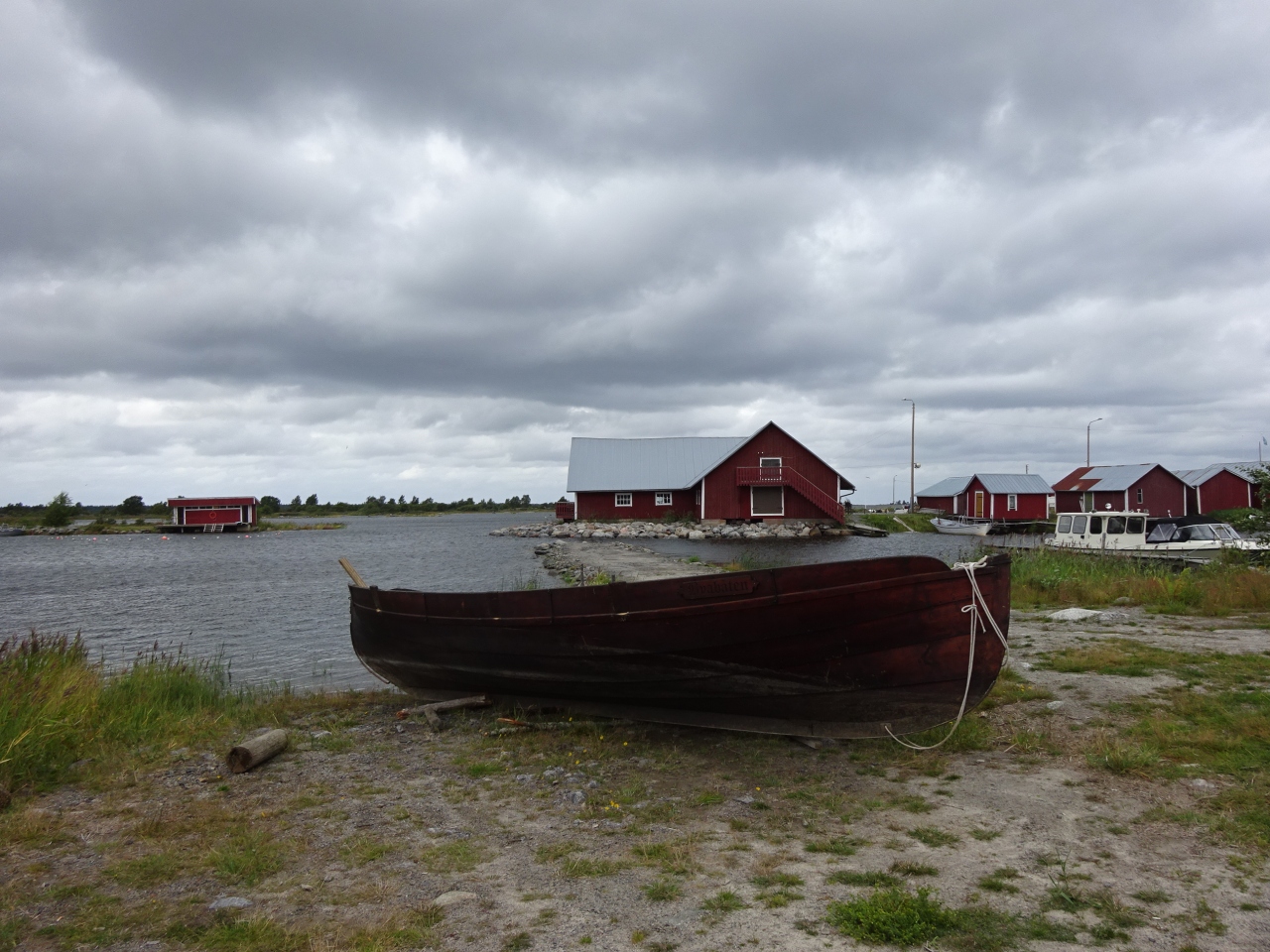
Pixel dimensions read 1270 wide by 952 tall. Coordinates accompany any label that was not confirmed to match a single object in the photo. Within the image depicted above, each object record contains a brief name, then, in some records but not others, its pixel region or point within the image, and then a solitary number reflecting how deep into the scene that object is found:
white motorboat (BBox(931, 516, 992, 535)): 50.75
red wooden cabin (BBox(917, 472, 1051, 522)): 61.81
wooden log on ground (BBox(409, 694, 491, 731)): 9.09
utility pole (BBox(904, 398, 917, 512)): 66.63
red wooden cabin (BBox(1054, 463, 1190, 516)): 53.34
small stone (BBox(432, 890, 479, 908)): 4.42
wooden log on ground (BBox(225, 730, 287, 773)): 7.33
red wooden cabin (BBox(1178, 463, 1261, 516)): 54.53
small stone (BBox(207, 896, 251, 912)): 4.47
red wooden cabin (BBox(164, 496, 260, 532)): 78.06
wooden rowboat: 7.09
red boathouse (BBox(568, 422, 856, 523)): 51.78
